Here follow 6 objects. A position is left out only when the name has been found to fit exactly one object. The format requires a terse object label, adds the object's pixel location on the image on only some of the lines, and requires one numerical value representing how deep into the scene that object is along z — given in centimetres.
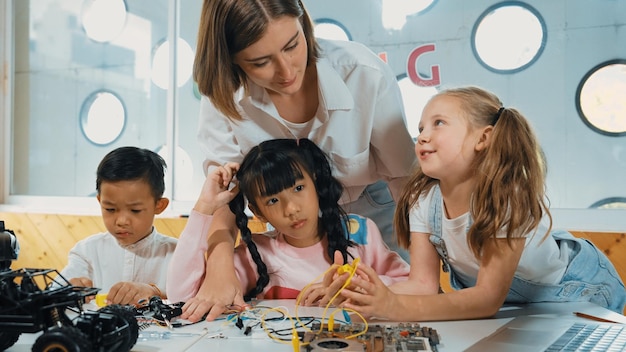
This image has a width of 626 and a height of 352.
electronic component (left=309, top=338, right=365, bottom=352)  75
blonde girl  102
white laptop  79
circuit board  76
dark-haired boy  151
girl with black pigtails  126
